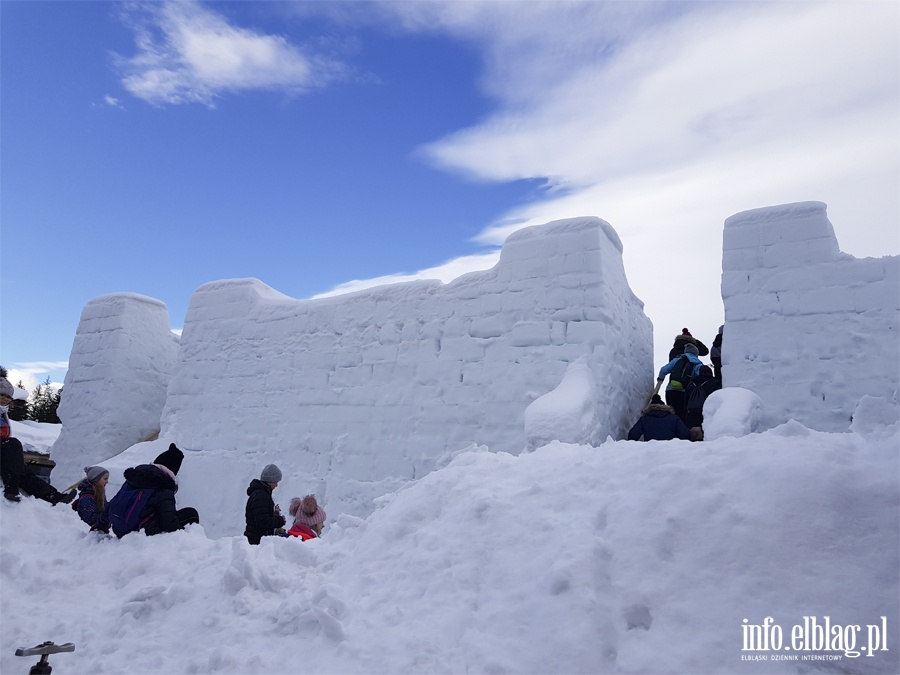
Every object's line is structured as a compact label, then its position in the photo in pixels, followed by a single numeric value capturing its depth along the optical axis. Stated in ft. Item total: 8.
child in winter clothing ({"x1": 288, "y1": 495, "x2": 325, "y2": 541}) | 17.16
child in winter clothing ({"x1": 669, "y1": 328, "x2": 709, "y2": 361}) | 25.18
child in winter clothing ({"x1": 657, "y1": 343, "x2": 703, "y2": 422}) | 24.14
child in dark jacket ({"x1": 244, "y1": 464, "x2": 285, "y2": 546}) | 17.79
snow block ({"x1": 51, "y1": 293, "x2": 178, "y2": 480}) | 33.81
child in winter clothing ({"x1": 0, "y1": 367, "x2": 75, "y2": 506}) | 16.84
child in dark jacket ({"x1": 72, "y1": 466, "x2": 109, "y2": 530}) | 17.92
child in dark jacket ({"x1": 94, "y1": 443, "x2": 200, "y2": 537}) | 15.43
